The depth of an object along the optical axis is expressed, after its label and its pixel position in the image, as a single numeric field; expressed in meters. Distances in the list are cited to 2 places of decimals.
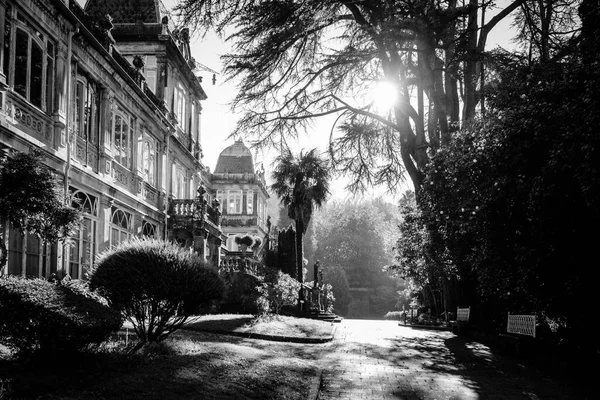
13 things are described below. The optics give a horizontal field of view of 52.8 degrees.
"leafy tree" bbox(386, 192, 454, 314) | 19.98
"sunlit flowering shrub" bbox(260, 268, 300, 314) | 23.09
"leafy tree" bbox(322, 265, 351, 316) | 67.06
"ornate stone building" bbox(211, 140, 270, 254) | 57.12
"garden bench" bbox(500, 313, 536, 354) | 14.06
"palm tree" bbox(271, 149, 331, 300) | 37.97
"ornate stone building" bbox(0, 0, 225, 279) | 14.73
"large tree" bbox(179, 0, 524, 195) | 16.86
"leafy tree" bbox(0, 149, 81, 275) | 10.70
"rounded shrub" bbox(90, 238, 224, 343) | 9.40
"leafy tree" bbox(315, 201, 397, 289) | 74.94
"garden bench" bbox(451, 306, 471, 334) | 20.77
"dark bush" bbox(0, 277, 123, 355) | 7.00
